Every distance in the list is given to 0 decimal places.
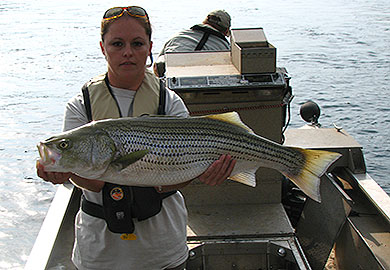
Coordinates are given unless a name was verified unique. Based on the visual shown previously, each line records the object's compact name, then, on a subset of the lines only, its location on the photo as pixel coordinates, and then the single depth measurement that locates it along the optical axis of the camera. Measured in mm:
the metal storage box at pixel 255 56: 4570
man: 6719
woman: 2701
